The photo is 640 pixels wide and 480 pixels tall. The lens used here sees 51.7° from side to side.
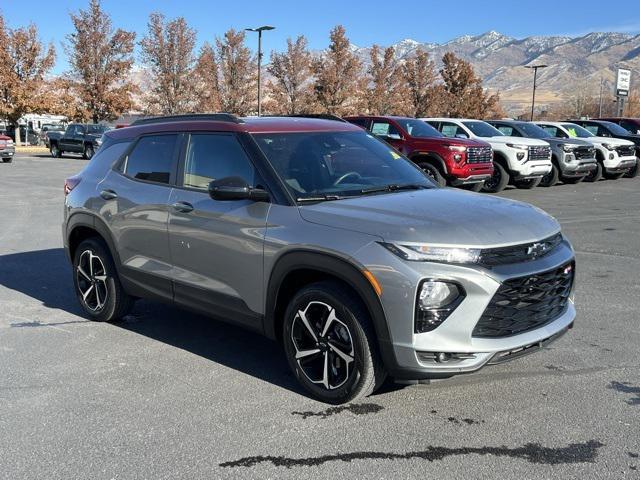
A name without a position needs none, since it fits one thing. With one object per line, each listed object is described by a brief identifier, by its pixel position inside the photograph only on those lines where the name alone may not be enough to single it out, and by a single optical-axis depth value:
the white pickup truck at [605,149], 19.86
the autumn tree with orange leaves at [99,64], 43.47
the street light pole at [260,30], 34.16
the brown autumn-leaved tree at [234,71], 45.34
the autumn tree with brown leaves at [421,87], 47.88
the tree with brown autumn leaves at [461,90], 48.06
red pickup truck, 14.70
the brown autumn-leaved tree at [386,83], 47.25
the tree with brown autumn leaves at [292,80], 44.81
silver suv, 3.59
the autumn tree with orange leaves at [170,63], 44.50
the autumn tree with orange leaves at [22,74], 42.84
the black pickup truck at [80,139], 32.34
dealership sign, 42.84
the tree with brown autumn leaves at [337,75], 44.28
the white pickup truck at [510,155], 16.44
